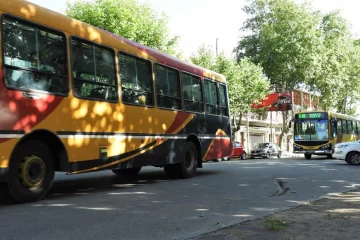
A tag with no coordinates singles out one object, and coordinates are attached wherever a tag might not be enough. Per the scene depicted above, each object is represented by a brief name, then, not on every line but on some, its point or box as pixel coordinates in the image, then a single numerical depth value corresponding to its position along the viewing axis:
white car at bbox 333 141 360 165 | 19.41
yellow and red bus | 6.69
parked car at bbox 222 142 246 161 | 30.46
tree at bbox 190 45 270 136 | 32.16
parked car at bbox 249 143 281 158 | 32.33
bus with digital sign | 26.72
